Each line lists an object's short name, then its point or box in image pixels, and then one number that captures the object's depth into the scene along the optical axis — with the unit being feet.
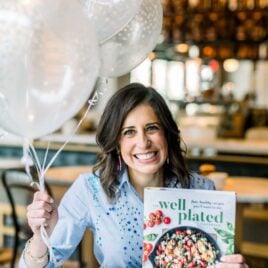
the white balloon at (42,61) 4.72
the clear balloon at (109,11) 6.10
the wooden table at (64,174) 12.76
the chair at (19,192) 12.68
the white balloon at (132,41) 6.77
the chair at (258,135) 21.98
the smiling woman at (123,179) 6.08
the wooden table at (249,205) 10.93
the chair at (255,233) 14.15
